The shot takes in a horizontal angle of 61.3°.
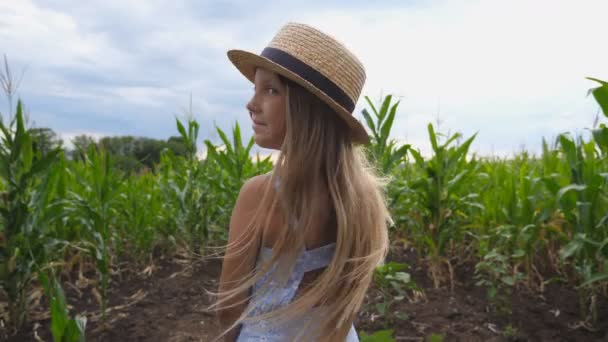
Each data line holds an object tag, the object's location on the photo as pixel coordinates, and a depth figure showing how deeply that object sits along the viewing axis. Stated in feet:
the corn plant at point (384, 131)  13.66
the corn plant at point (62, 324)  5.28
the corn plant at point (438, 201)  13.43
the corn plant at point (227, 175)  15.99
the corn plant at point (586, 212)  10.73
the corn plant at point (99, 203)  10.69
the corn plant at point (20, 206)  10.28
